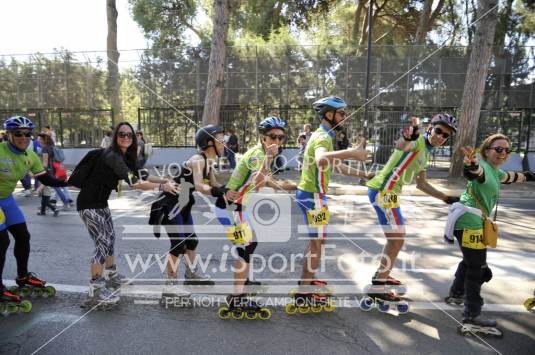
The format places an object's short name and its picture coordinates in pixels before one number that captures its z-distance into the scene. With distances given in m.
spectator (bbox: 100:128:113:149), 13.80
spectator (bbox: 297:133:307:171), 14.70
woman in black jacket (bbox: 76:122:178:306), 3.98
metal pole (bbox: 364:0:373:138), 12.75
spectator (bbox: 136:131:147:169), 12.87
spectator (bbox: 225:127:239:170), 15.35
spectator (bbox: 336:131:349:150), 14.83
